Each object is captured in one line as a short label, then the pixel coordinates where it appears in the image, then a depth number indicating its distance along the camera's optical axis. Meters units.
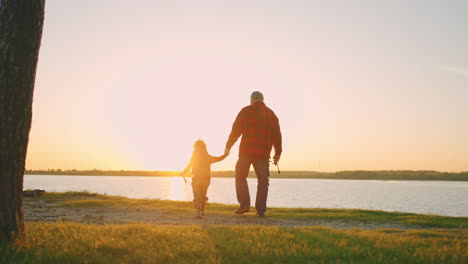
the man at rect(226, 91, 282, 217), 10.47
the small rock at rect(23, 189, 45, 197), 17.83
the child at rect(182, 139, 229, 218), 10.99
